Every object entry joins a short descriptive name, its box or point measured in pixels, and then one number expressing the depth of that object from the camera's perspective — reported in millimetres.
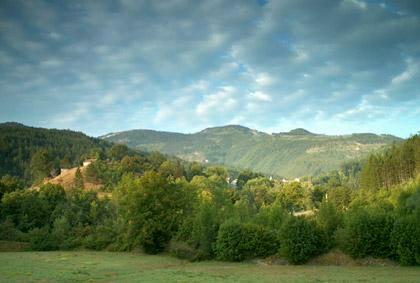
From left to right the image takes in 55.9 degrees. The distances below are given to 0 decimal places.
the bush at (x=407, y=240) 46312
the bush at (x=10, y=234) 82500
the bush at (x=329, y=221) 54812
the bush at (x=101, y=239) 75812
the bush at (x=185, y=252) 59822
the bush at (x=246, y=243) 55812
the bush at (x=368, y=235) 49969
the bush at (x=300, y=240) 52188
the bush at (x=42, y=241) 74250
